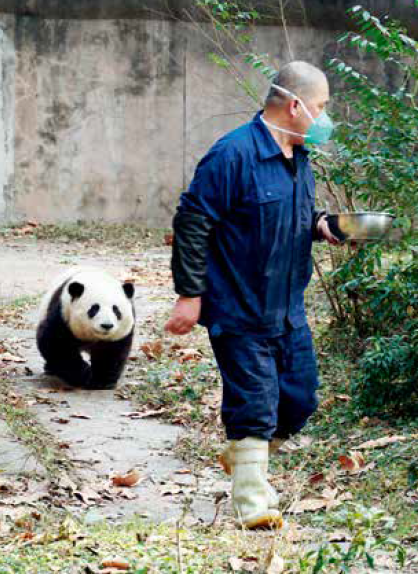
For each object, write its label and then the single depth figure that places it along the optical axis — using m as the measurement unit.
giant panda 12.97
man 7.87
